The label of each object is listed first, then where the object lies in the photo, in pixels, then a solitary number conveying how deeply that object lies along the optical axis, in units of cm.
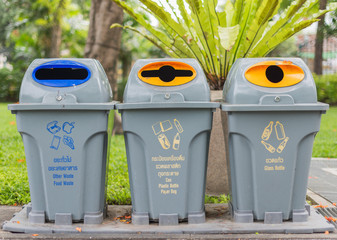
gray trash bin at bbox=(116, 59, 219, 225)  338
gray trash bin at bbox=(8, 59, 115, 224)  336
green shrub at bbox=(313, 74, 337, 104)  1593
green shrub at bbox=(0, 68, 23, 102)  1969
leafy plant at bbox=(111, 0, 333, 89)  417
